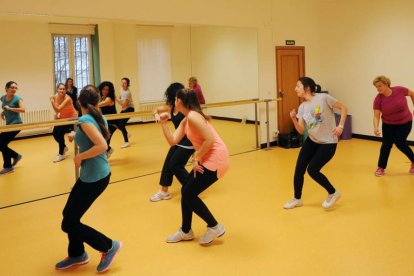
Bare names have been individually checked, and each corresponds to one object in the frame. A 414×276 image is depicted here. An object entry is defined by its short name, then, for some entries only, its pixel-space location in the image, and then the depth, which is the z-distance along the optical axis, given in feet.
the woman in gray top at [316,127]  13.98
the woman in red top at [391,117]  18.52
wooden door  27.25
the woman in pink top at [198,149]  10.92
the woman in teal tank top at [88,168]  9.59
